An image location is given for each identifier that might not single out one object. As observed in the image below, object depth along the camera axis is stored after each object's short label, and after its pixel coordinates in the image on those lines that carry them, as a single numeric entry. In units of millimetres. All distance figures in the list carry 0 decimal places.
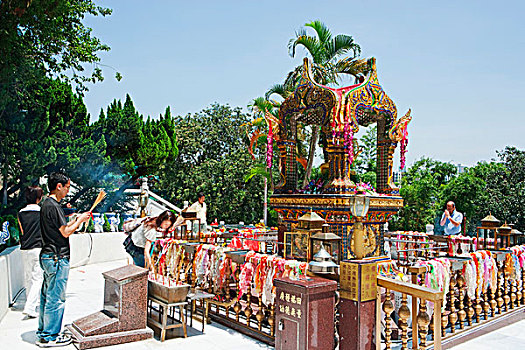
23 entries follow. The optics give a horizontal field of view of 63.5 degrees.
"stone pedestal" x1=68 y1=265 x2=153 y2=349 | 5898
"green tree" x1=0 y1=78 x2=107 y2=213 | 13016
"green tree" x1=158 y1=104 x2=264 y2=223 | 25266
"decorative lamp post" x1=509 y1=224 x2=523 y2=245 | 8617
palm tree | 14359
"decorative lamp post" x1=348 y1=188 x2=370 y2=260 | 5051
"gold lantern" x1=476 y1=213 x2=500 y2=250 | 9052
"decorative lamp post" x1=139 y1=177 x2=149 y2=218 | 12023
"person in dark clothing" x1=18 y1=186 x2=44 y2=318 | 7273
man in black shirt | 5727
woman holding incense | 7363
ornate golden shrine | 9117
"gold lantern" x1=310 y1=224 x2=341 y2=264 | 5617
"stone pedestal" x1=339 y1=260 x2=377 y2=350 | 4547
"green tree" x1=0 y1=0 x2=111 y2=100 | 9125
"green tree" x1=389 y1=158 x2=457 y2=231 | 21234
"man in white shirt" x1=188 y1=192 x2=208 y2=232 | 13281
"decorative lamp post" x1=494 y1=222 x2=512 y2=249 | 8609
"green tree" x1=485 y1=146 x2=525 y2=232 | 18953
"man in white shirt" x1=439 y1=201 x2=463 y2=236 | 10995
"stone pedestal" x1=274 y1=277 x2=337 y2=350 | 4512
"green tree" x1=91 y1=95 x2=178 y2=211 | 18391
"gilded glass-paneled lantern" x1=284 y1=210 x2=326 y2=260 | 9268
